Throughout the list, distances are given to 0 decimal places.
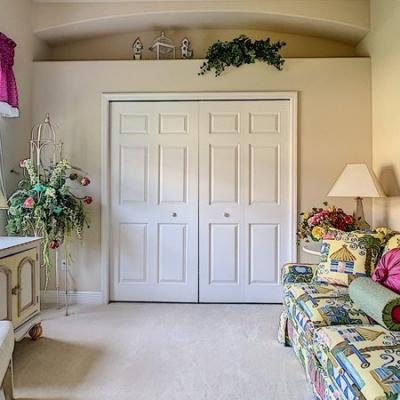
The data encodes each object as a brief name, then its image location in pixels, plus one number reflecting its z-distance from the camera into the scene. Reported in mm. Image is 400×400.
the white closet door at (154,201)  3838
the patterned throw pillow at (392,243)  2398
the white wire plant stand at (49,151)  3779
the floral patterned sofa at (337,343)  1399
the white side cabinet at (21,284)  2402
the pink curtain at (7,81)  3150
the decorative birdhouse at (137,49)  3904
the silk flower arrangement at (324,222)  2996
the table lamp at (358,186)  3045
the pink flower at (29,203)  3110
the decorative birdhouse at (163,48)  3885
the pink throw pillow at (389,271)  2099
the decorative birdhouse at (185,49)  3877
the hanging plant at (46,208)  3252
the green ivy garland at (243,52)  3666
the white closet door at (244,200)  3789
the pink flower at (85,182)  3494
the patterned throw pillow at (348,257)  2525
